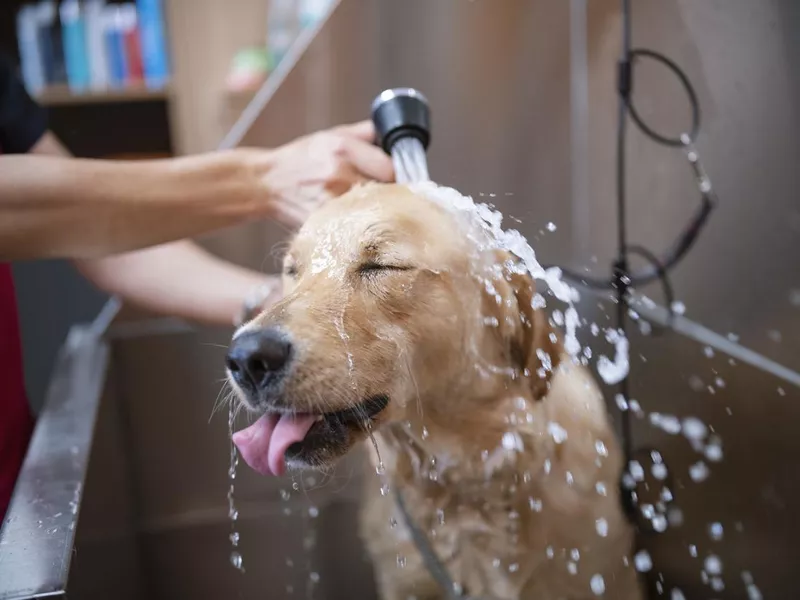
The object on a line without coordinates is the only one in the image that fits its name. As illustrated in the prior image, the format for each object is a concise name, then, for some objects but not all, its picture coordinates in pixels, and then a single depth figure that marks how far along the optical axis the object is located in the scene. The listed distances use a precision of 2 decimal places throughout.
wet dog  0.71
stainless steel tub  0.86
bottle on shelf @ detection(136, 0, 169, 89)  2.19
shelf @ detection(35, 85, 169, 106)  1.84
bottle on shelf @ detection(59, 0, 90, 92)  2.12
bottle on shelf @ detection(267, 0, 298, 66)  1.41
